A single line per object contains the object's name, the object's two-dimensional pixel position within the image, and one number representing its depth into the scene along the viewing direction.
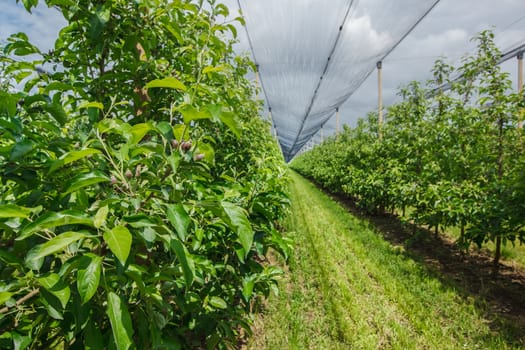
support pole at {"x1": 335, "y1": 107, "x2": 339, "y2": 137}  16.88
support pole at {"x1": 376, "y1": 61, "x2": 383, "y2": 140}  8.50
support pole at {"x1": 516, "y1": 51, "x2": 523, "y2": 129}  4.99
